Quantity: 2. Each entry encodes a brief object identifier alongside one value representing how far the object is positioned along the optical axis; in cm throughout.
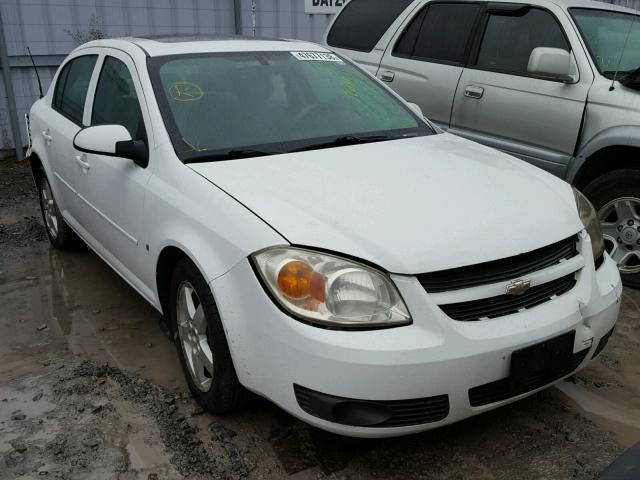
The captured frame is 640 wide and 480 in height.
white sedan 215
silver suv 401
